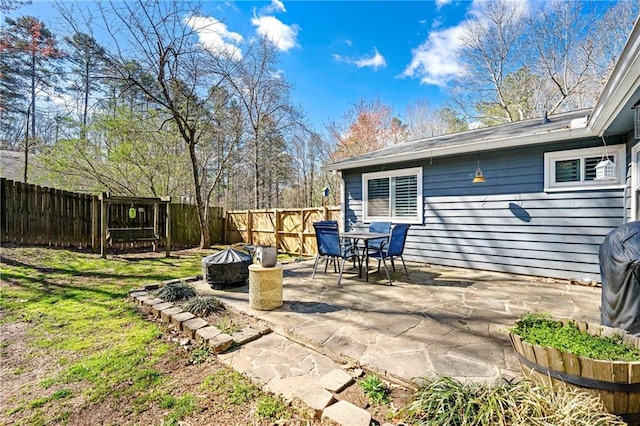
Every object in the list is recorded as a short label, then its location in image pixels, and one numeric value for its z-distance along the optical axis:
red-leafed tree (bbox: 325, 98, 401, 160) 14.87
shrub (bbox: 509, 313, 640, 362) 1.49
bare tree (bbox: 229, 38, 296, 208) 10.47
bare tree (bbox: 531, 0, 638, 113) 9.79
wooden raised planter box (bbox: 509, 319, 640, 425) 1.33
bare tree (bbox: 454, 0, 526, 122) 12.05
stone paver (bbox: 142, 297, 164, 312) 3.34
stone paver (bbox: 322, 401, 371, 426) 1.49
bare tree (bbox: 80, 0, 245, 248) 6.80
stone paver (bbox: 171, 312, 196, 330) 2.85
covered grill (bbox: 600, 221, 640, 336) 1.96
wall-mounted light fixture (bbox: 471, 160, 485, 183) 4.95
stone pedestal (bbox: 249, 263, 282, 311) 3.24
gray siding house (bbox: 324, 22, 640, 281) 4.02
